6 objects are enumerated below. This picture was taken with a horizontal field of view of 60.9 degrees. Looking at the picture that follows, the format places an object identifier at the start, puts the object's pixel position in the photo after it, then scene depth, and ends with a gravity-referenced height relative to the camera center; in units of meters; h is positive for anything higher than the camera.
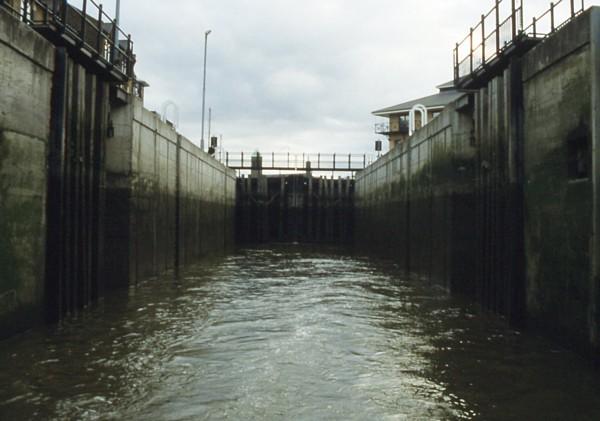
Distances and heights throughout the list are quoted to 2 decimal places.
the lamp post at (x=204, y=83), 47.17 +13.36
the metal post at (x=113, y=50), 14.40 +5.01
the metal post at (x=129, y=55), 15.79 +5.40
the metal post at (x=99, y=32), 12.95 +4.94
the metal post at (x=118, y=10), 20.84 +8.82
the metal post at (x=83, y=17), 11.85 +4.91
